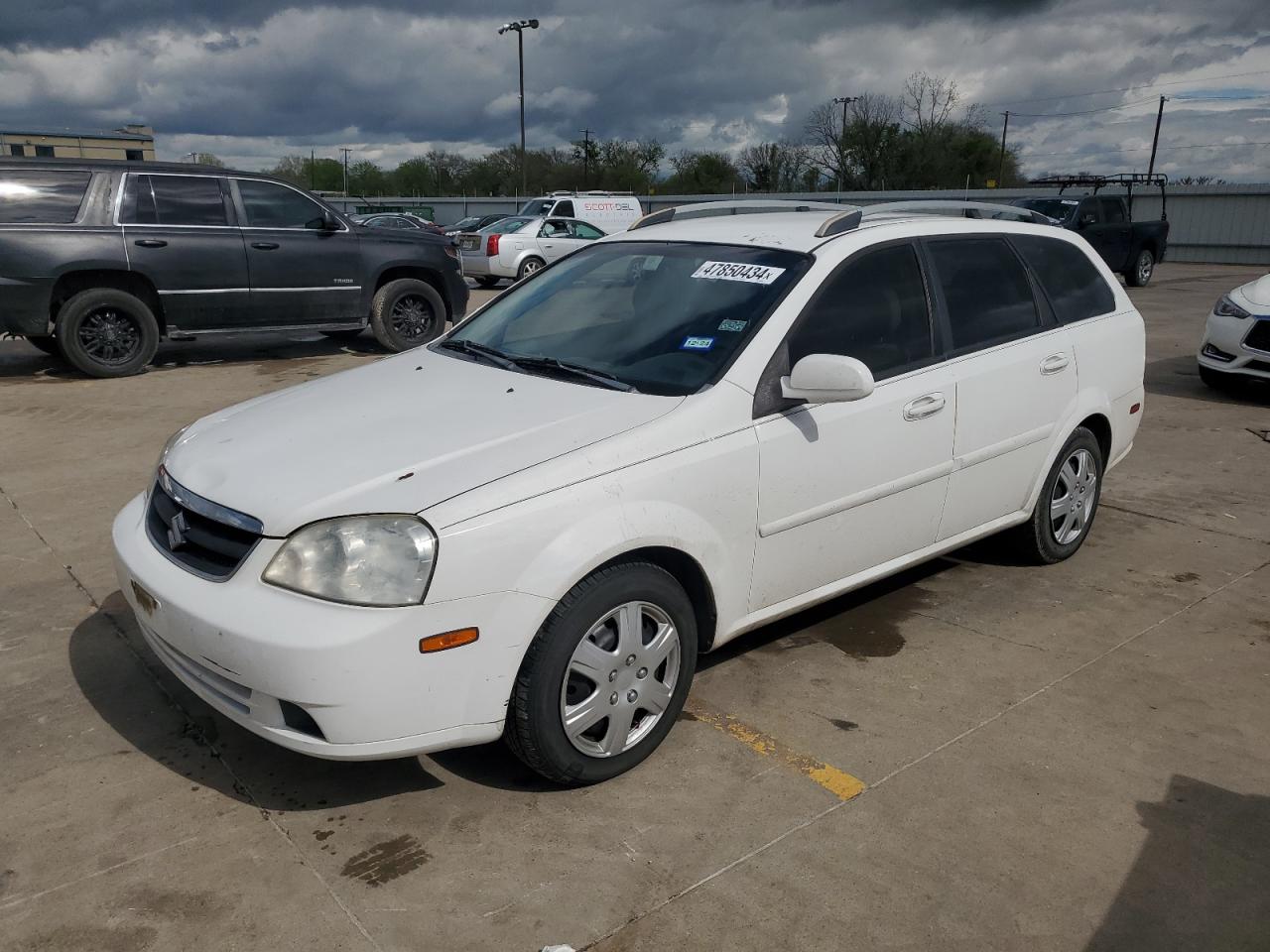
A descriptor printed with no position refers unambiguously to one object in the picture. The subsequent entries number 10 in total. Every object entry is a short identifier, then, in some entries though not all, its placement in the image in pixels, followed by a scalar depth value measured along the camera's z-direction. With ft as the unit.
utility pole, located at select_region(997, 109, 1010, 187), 190.70
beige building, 186.19
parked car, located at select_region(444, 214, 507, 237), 81.71
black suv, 29.53
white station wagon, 9.05
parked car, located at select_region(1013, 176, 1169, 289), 62.49
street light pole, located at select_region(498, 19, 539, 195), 145.69
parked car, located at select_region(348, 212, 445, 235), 94.22
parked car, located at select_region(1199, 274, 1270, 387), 29.04
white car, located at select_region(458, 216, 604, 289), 63.98
